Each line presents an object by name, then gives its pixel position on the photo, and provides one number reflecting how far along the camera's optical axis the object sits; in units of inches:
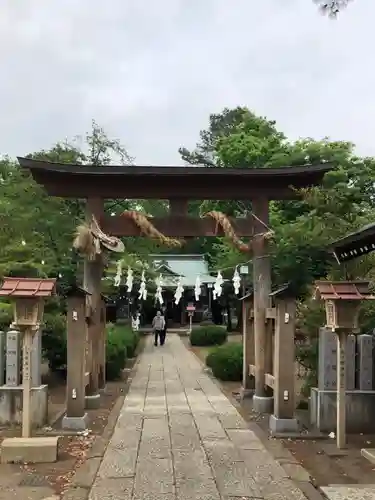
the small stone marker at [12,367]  379.6
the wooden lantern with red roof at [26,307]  329.7
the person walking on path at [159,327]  1078.4
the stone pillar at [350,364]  377.1
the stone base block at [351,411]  369.4
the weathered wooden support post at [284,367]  370.9
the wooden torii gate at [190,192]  457.4
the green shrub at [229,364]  617.9
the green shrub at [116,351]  632.4
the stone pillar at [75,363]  381.4
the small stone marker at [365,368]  375.6
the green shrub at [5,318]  487.2
